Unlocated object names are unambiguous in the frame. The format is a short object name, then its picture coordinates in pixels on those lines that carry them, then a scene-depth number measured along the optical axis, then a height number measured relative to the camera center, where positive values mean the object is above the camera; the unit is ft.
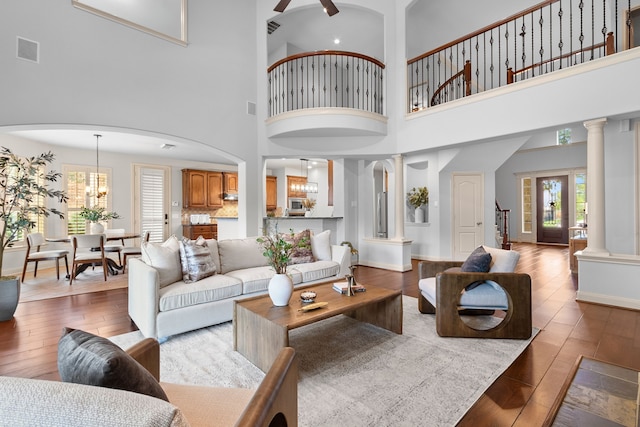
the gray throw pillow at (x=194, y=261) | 10.78 -1.78
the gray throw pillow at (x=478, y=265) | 9.77 -1.81
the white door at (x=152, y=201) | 25.85 +0.95
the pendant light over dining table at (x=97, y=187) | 20.93 +1.94
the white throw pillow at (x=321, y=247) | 14.87 -1.80
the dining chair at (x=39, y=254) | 16.67 -2.26
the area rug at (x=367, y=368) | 6.15 -3.96
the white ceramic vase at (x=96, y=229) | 18.30 -0.97
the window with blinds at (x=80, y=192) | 22.76 +1.51
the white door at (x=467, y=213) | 23.43 -0.37
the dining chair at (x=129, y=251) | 19.01 -2.42
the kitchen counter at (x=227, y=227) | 21.10 -1.12
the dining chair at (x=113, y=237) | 18.41 -1.44
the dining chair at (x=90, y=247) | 16.47 -2.01
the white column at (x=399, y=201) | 19.95 +0.52
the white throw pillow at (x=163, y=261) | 10.33 -1.66
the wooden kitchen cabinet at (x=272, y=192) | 33.50 +2.02
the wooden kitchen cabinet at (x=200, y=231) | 27.76 -1.77
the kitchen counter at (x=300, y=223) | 20.10 -0.88
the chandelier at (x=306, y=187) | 35.42 +2.70
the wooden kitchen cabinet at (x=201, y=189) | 28.22 +2.11
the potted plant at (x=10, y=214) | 11.23 -0.02
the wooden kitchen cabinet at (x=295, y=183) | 34.88 +3.14
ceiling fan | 11.32 +7.63
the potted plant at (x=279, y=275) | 8.42 -1.79
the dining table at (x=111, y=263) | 17.22 -3.12
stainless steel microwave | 34.30 +0.69
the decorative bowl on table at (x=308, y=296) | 8.75 -2.47
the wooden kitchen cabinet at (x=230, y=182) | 30.55 +2.87
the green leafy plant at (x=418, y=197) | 25.46 +0.98
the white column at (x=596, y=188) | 12.87 +0.77
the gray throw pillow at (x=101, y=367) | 2.76 -1.43
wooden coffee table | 7.36 -2.75
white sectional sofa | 9.30 -2.52
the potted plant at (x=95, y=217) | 18.31 -0.27
